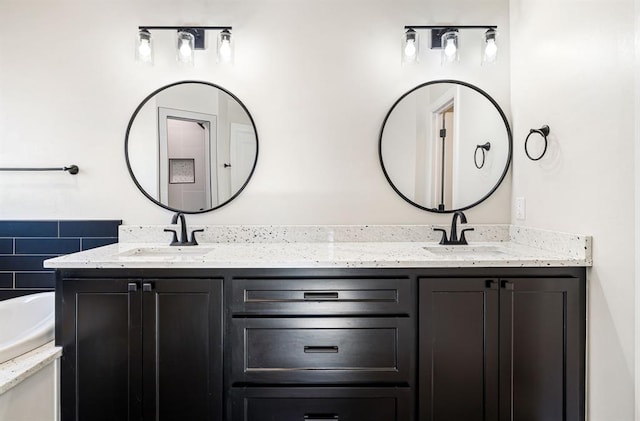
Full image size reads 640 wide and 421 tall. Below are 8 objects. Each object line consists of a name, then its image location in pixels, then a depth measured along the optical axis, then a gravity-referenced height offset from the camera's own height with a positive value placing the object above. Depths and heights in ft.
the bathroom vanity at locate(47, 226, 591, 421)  4.79 -1.77
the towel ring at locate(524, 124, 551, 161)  5.59 +1.21
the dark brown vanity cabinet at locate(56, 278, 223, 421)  4.79 -1.92
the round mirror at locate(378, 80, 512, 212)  6.79 +1.20
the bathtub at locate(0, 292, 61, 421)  4.23 -2.13
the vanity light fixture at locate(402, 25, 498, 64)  6.57 +3.11
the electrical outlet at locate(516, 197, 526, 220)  6.40 +0.00
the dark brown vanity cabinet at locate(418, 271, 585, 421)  4.78 -2.02
